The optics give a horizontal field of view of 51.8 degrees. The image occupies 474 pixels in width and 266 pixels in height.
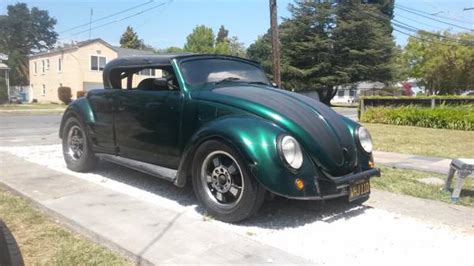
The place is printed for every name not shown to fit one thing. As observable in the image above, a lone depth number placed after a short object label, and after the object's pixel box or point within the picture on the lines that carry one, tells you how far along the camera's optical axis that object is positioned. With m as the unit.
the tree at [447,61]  49.66
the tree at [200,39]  77.78
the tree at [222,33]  114.00
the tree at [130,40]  82.12
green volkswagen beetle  4.57
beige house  44.03
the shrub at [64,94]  43.21
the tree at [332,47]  45.94
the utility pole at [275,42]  14.63
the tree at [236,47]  85.30
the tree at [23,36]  67.94
